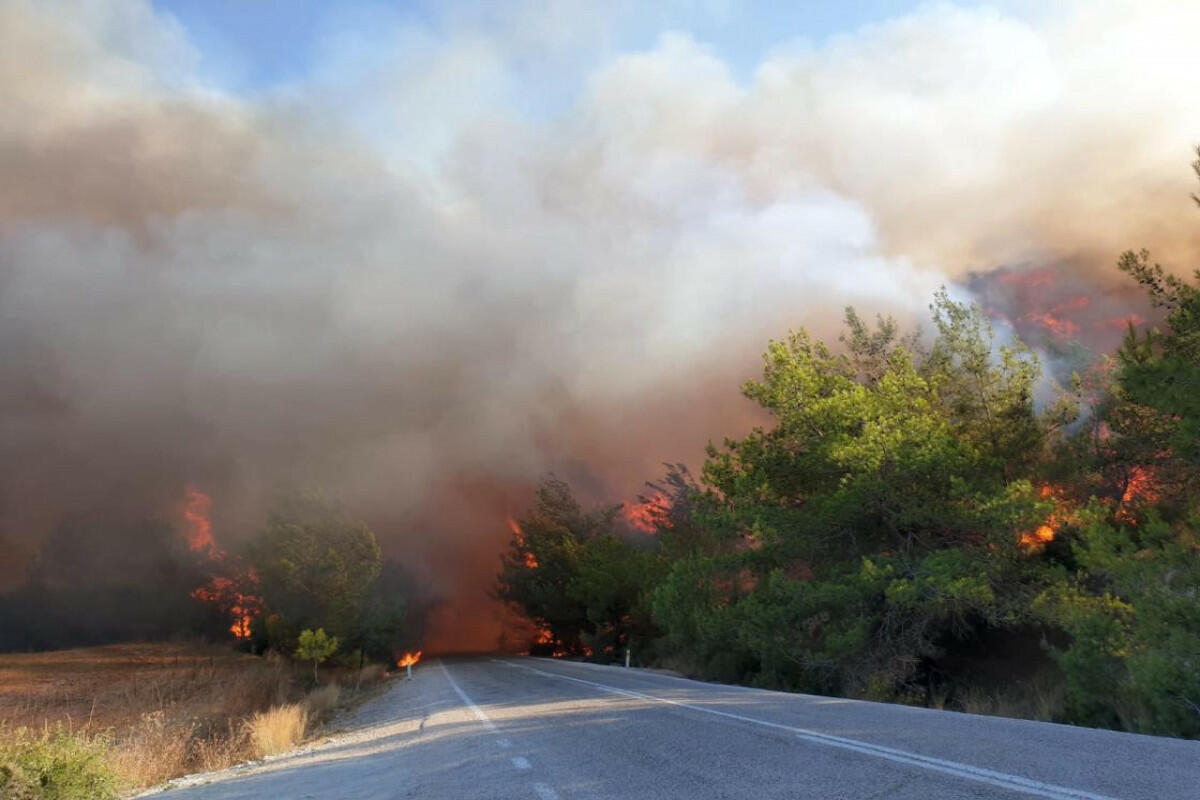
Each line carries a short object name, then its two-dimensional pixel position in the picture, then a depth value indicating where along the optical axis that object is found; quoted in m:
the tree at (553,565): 82.00
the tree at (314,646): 49.91
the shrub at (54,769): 9.24
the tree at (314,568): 69.31
